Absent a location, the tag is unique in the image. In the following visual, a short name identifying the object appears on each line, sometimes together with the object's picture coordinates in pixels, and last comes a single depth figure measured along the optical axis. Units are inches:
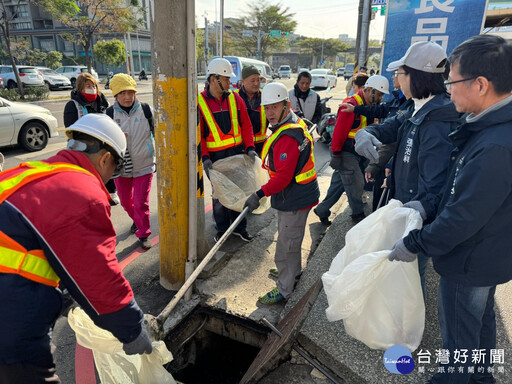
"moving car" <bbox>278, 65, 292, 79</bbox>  1545.5
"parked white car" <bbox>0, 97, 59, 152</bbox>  269.3
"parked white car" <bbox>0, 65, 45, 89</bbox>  708.7
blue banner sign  193.6
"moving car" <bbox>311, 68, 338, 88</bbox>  929.7
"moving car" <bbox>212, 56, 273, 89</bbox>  528.1
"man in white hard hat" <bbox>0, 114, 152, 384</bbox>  45.7
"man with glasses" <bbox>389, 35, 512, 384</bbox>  54.9
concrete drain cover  76.6
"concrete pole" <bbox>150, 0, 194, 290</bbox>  91.3
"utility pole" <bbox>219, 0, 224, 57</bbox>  566.3
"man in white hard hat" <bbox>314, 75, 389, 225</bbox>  148.1
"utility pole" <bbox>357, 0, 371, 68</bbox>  399.9
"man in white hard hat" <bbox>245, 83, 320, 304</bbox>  97.0
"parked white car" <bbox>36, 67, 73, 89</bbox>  834.2
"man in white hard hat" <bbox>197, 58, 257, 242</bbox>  130.3
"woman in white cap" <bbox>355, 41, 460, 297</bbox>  79.5
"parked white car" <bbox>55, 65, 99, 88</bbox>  950.4
